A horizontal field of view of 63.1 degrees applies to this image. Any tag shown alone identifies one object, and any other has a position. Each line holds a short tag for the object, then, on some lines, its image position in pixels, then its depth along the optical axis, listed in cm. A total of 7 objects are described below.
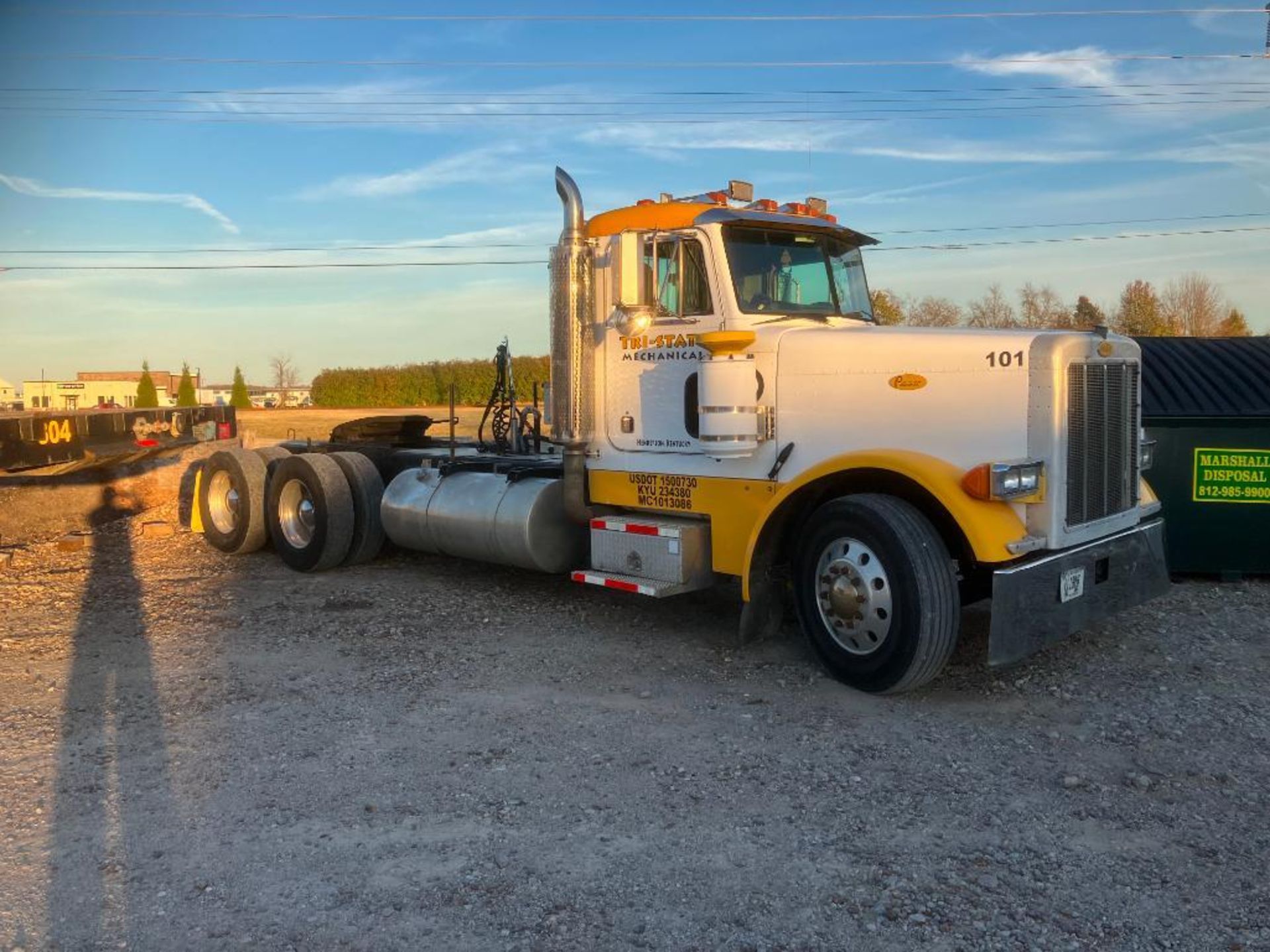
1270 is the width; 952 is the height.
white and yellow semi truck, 532
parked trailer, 1031
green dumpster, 842
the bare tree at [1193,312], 5172
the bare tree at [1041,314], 4306
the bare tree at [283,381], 8222
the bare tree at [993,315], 4225
